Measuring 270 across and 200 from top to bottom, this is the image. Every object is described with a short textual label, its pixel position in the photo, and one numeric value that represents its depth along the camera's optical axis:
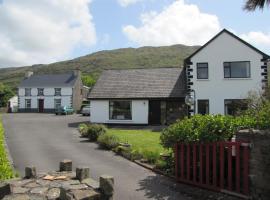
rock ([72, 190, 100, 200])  4.89
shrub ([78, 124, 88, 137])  14.75
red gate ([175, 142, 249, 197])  5.66
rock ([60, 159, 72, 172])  6.70
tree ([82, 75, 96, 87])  56.57
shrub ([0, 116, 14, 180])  5.92
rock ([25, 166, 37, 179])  6.17
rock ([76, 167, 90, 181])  5.89
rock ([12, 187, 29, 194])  5.25
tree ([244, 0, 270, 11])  5.92
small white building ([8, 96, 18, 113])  41.13
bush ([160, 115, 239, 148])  6.27
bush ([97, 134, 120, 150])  11.35
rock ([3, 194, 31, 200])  4.80
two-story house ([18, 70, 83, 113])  38.87
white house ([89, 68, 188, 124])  19.90
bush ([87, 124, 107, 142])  13.40
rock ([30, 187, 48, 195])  5.29
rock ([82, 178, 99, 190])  5.39
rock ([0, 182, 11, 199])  5.06
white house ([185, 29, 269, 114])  18.01
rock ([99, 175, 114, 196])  5.15
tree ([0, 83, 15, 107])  44.66
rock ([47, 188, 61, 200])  5.12
